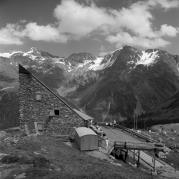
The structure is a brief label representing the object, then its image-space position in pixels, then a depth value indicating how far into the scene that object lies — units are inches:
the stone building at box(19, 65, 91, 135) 1610.5
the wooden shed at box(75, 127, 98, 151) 1362.0
